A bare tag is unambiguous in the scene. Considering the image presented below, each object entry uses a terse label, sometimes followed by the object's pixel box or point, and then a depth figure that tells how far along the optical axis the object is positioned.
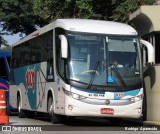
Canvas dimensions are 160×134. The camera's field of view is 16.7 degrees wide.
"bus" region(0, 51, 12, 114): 28.31
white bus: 17.39
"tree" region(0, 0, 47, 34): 45.38
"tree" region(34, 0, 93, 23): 30.41
